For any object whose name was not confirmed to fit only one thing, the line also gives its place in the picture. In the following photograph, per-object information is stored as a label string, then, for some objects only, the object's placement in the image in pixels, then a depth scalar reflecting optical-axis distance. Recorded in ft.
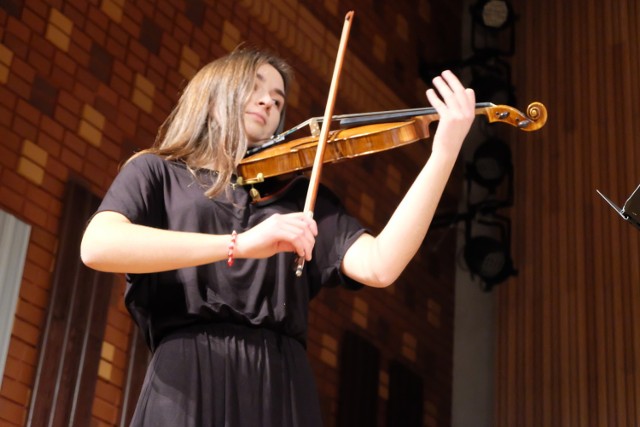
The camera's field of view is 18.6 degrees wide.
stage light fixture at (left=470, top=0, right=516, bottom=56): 37.13
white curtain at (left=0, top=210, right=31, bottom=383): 20.54
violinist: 10.74
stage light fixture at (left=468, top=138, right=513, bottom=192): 35.68
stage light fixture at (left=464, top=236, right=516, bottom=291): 34.74
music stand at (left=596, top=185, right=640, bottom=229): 12.84
